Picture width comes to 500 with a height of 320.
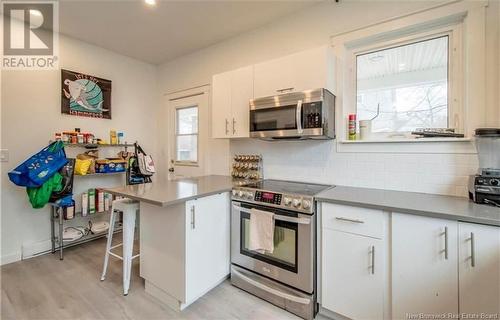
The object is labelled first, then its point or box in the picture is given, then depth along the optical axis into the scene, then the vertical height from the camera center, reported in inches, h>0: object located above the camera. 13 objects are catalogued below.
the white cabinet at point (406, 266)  50.5 -26.6
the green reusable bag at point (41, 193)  98.8 -14.9
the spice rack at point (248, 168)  109.3 -4.8
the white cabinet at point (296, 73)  80.4 +31.4
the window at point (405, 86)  76.4 +25.4
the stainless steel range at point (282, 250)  70.4 -30.2
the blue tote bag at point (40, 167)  95.2 -3.7
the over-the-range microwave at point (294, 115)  78.2 +15.2
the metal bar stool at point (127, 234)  80.1 -26.1
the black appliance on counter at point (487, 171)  58.2 -3.4
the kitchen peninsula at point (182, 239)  71.3 -26.9
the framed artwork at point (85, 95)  118.6 +33.8
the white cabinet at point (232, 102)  99.7 +24.9
